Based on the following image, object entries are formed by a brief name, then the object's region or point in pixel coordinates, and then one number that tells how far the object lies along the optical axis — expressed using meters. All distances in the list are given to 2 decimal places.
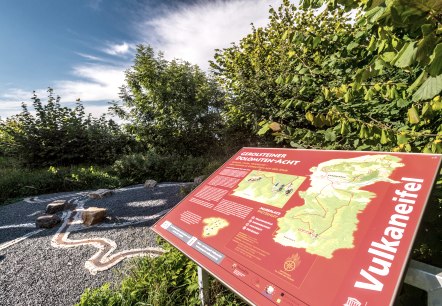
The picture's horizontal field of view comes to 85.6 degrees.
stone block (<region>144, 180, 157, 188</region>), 8.29
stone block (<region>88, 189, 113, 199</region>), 7.18
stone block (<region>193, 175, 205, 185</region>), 7.58
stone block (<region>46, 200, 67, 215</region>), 6.12
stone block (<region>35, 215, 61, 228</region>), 5.32
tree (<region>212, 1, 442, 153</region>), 0.97
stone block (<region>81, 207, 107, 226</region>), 5.31
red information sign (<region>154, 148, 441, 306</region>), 1.11
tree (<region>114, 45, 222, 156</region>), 11.15
